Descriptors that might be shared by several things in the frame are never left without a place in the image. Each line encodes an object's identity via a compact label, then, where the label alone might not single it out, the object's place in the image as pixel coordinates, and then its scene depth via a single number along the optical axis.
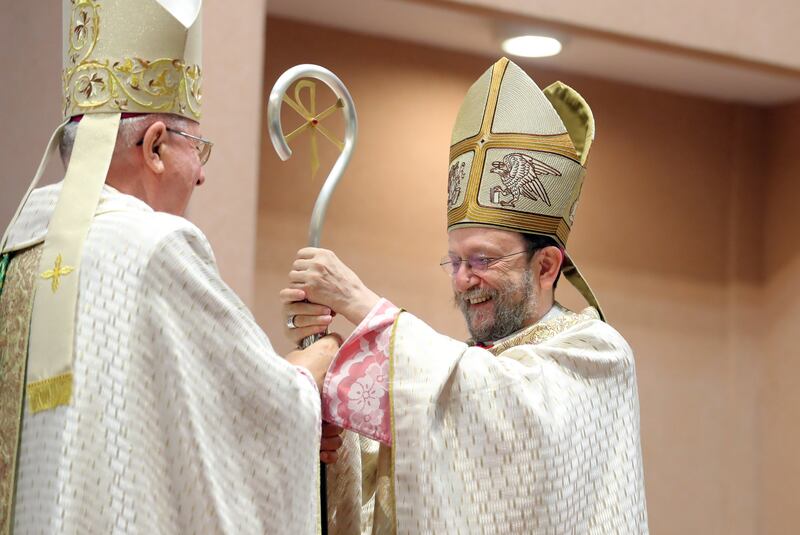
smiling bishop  3.18
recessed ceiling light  5.84
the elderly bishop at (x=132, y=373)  2.65
